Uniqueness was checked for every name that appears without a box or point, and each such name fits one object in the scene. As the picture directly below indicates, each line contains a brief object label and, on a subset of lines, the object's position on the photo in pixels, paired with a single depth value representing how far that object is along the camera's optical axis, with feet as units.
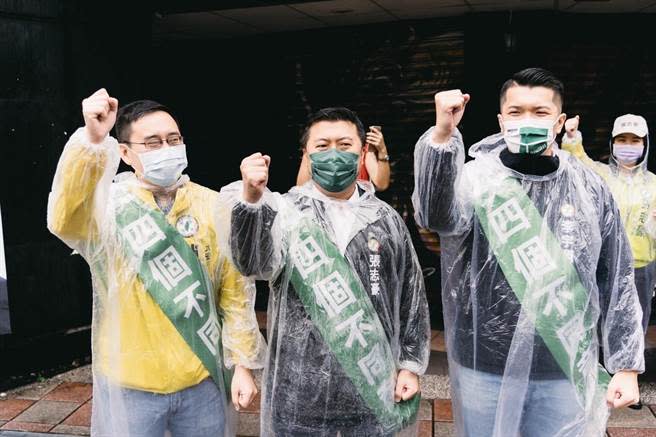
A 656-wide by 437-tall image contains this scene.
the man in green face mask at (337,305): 7.29
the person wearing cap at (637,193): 14.06
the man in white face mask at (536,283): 7.41
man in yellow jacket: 7.50
